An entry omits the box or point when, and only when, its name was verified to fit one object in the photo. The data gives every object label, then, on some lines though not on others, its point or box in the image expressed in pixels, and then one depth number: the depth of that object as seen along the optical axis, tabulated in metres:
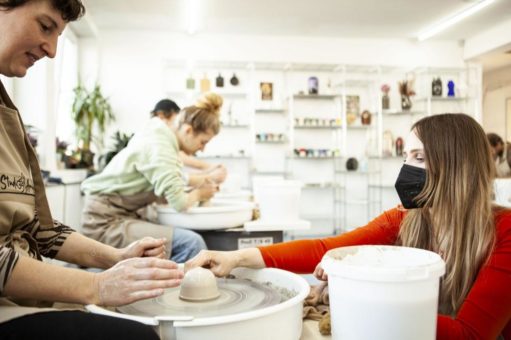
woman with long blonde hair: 0.94
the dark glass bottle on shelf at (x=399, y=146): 6.40
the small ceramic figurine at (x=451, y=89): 6.42
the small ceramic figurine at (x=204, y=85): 6.07
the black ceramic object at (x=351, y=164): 6.39
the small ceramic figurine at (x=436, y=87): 6.44
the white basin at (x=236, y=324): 0.77
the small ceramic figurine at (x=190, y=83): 6.03
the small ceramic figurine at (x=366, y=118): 6.41
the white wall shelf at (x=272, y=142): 6.23
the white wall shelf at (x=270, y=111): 6.28
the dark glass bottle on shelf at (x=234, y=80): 6.29
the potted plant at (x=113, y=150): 4.51
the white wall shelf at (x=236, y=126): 6.15
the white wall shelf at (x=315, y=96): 6.24
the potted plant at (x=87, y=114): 5.24
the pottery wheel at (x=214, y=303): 0.98
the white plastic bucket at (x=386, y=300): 0.73
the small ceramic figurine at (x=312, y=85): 6.27
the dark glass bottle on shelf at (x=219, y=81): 6.18
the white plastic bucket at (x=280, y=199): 2.46
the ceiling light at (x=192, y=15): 5.01
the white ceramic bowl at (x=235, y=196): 3.59
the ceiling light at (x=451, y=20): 4.99
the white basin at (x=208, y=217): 2.39
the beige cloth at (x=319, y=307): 0.99
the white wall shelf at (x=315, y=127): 6.25
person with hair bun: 2.30
